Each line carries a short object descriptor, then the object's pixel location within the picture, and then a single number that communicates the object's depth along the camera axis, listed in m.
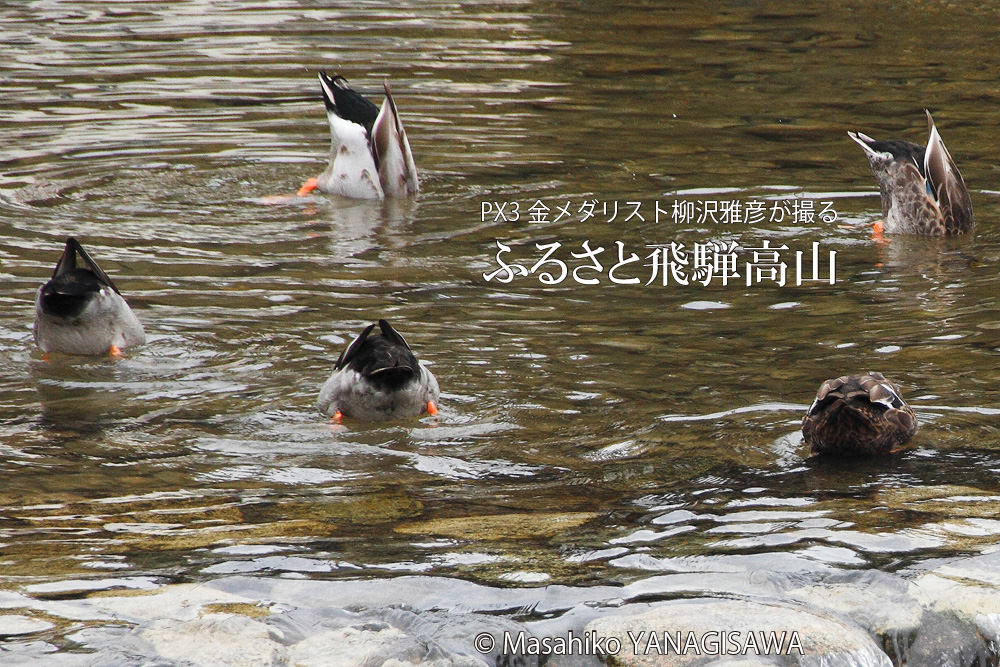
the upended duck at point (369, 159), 23.20
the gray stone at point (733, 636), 7.79
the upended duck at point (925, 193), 20.87
